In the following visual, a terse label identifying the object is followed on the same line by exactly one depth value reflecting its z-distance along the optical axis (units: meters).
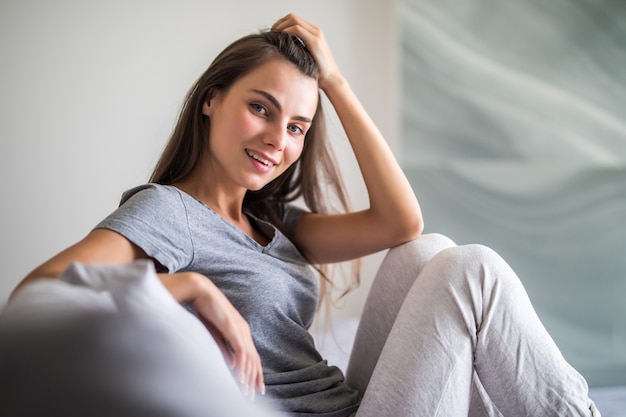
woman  1.13
